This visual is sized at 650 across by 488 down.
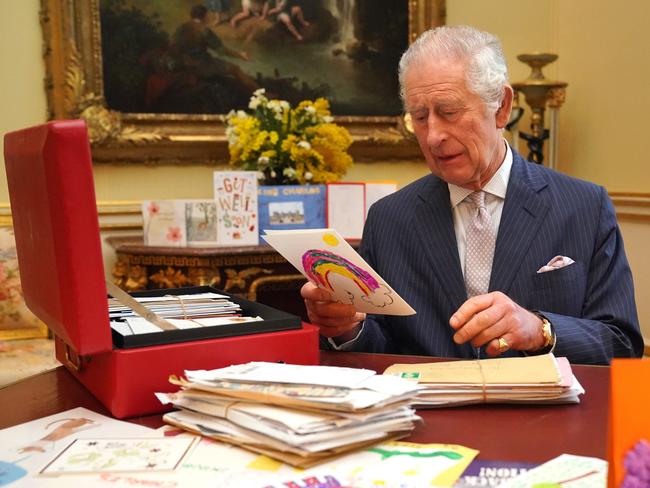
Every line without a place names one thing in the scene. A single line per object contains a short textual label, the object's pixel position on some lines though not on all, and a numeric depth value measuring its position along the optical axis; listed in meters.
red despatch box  1.23
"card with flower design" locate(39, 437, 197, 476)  1.08
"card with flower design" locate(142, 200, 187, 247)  3.68
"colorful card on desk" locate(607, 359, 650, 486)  0.71
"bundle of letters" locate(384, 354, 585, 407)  1.33
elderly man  1.98
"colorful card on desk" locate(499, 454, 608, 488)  0.99
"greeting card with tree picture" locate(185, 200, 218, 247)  3.68
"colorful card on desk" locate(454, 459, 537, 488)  1.01
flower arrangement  3.78
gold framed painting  4.16
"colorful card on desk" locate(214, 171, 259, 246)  3.59
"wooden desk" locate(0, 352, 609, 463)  1.15
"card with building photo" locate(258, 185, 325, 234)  3.71
